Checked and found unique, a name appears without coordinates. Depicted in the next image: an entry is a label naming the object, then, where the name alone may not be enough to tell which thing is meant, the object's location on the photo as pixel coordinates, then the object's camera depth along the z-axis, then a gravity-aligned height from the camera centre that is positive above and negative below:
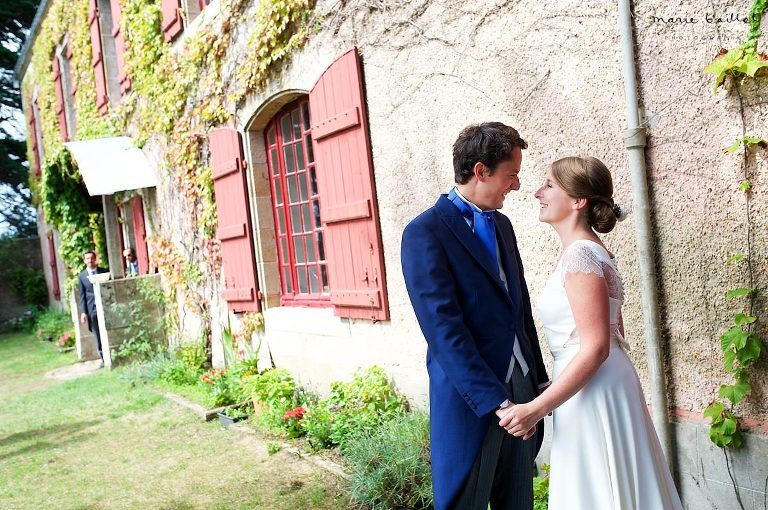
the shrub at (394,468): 3.68 -1.27
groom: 2.04 -0.27
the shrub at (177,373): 7.65 -1.25
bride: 1.98 -0.49
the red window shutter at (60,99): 13.84 +3.69
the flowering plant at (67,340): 12.48 -1.17
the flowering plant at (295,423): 5.23 -1.32
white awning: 9.20 +1.46
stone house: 2.92 +0.49
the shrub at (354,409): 4.63 -1.17
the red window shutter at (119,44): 9.60 +3.24
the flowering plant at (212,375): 6.90 -1.19
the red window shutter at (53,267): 17.03 +0.28
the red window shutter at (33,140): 17.73 +3.77
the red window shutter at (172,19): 7.84 +2.87
